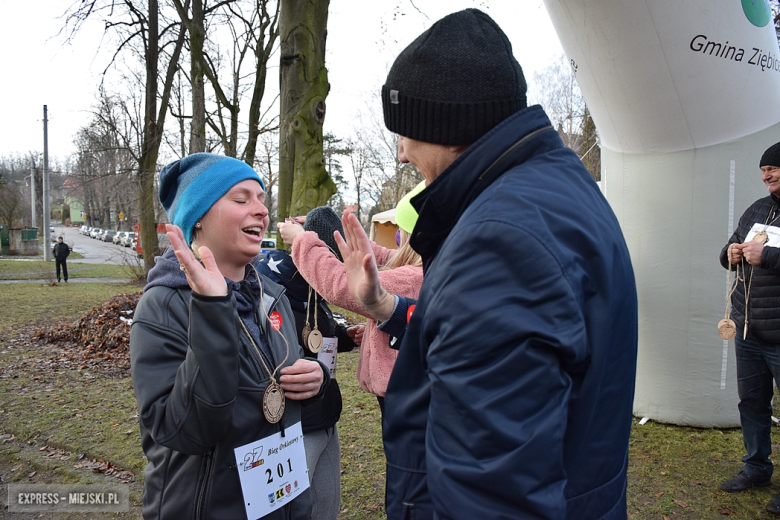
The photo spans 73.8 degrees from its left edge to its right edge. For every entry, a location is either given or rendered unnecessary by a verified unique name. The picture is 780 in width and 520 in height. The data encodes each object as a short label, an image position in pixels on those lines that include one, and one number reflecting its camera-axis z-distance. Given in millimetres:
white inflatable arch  4020
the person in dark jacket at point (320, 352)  2277
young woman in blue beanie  1585
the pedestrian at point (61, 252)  18000
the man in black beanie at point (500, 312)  958
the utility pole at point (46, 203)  24453
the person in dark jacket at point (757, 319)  3488
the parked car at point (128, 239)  37688
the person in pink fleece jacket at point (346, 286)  2455
